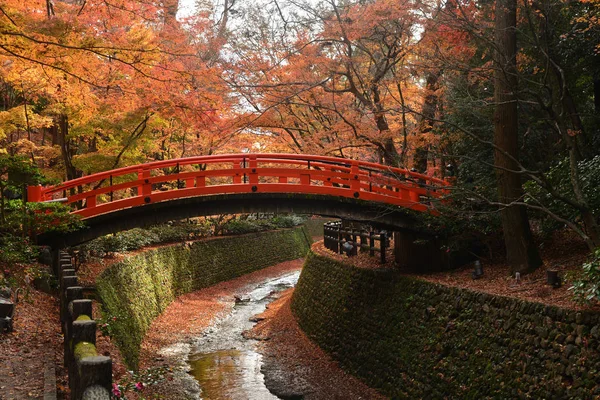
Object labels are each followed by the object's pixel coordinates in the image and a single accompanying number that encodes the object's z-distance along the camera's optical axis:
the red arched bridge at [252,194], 12.28
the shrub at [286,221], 35.44
